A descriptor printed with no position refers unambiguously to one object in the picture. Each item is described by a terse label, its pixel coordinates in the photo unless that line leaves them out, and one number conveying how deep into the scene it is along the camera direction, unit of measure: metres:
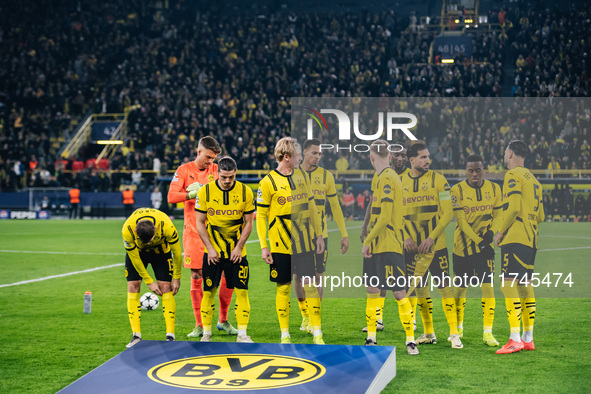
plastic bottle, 9.91
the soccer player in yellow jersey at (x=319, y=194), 8.32
